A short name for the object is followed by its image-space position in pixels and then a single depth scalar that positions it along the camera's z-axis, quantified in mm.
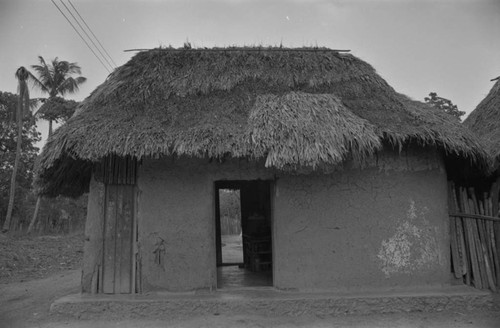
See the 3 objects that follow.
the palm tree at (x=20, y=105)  17469
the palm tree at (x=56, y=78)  21812
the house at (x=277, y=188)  5656
